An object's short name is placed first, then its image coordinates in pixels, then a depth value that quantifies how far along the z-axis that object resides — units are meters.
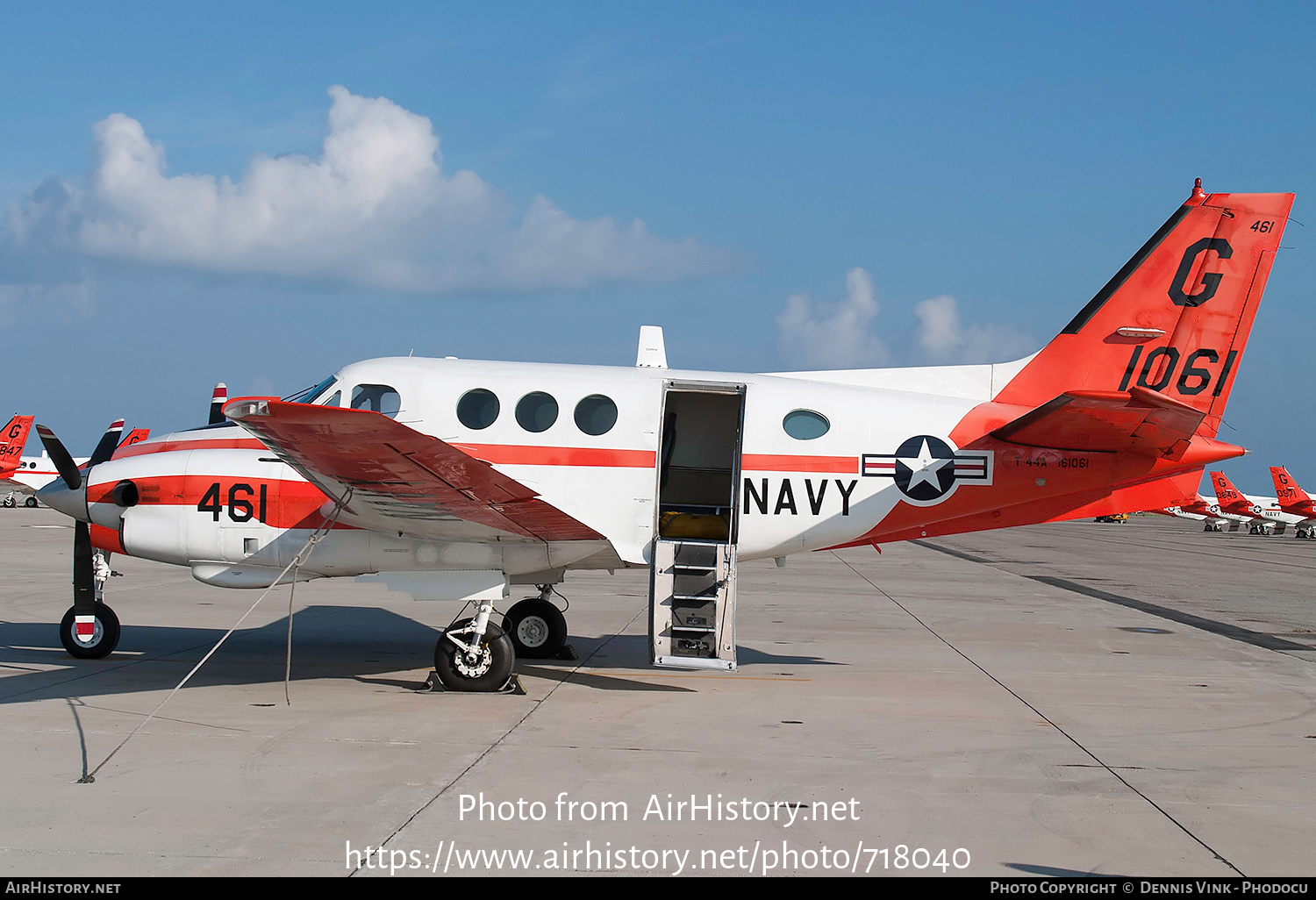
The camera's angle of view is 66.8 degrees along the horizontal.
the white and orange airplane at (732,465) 9.92
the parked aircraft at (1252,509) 59.81
